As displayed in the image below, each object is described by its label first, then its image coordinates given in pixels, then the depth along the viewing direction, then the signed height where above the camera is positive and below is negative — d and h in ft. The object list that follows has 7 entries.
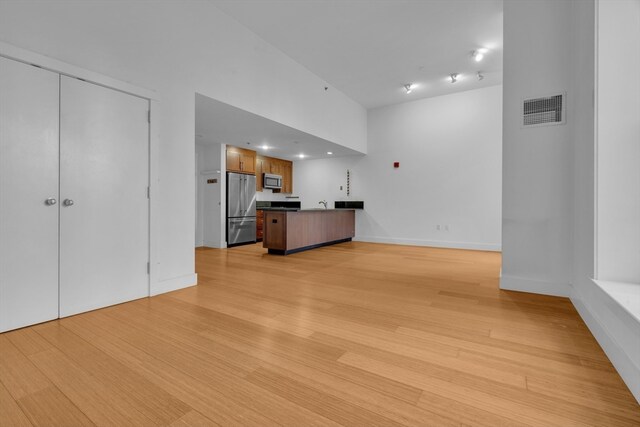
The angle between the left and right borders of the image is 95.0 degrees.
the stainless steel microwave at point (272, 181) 25.03 +2.67
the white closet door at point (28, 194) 6.55 +0.38
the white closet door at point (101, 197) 7.54 +0.39
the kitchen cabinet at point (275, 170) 25.27 +3.83
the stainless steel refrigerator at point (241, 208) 21.12 +0.23
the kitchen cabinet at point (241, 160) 21.39 +3.91
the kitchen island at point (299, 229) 17.90 -1.13
